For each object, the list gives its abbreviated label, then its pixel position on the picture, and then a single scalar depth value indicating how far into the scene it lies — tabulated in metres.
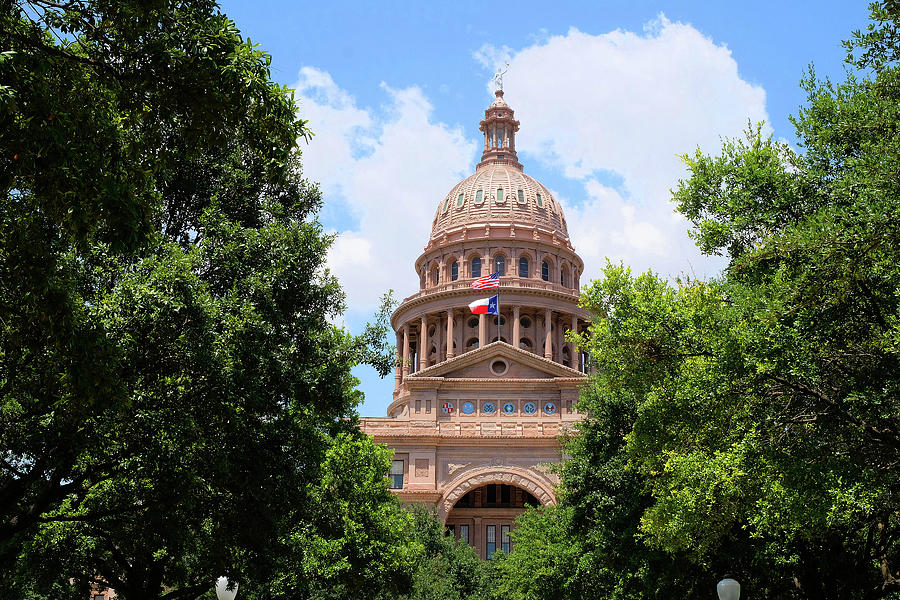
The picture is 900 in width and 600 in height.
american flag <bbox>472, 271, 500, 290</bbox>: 89.81
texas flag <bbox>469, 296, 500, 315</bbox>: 86.81
